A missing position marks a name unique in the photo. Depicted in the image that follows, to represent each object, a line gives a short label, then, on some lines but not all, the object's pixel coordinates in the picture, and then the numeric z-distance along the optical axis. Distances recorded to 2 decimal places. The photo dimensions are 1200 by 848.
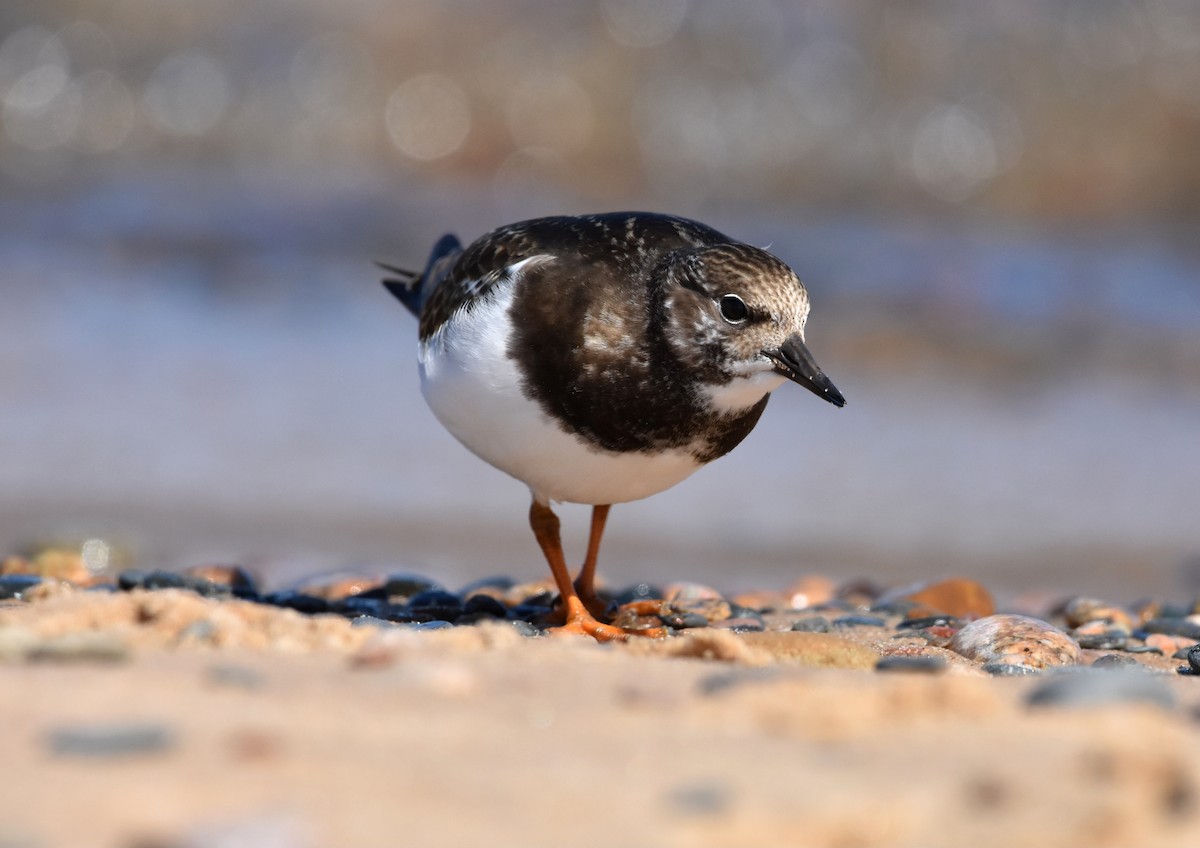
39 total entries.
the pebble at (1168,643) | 8.57
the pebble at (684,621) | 8.95
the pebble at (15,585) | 8.54
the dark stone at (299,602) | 9.16
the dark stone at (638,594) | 10.06
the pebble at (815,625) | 8.71
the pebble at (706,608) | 9.30
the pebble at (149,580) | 9.14
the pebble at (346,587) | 9.95
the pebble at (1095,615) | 9.69
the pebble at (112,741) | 3.92
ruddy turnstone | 7.66
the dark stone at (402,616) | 8.71
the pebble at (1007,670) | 7.31
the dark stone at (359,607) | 9.13
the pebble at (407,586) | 9.94
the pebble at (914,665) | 5.98
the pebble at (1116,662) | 7.40
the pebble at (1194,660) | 7.61
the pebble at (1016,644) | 7.68
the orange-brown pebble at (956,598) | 9.75
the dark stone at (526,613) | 9.20
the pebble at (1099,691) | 4.82
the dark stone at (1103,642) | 8.66
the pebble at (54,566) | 10.19
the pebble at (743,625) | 8.68
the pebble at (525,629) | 8.11
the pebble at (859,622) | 8.98
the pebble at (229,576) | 9.95
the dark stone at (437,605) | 9.06
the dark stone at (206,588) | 9.44
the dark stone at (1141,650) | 8.52
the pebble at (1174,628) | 9.24
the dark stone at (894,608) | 9.59
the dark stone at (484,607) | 9.23
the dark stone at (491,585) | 10.19
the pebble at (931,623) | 8.85
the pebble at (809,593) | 10.27
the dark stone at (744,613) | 9.30
